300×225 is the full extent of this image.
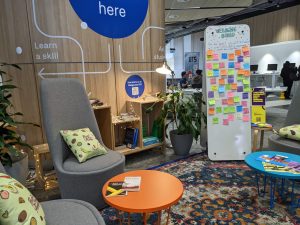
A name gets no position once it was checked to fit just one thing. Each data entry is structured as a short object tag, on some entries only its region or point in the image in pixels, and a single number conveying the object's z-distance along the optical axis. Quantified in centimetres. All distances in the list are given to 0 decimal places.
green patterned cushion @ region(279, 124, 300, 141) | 273
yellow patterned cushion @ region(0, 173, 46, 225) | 111
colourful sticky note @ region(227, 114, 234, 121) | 329
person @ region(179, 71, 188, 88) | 819
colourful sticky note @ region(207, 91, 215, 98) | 328
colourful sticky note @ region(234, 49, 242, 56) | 321
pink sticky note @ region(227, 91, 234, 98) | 328
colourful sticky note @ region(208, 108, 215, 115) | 329
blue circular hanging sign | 315
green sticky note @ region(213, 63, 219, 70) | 325
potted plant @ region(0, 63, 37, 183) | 220
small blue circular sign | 365
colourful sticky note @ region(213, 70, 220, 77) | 325
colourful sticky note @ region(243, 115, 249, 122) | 329
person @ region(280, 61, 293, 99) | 761
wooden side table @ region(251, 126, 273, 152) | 335
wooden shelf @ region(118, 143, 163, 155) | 331
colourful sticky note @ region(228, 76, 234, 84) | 325
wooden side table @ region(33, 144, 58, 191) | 263
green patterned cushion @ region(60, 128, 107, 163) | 226
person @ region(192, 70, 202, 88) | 641
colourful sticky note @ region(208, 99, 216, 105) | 327
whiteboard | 321
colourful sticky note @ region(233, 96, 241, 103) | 327
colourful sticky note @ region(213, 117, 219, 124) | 329
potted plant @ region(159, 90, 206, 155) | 349
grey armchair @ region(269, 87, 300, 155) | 266
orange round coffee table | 148
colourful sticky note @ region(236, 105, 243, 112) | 329
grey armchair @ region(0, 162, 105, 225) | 138
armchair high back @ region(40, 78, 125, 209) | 207
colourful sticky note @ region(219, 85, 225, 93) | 326
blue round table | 193
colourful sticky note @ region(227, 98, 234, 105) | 328
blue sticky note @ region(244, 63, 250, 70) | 324
